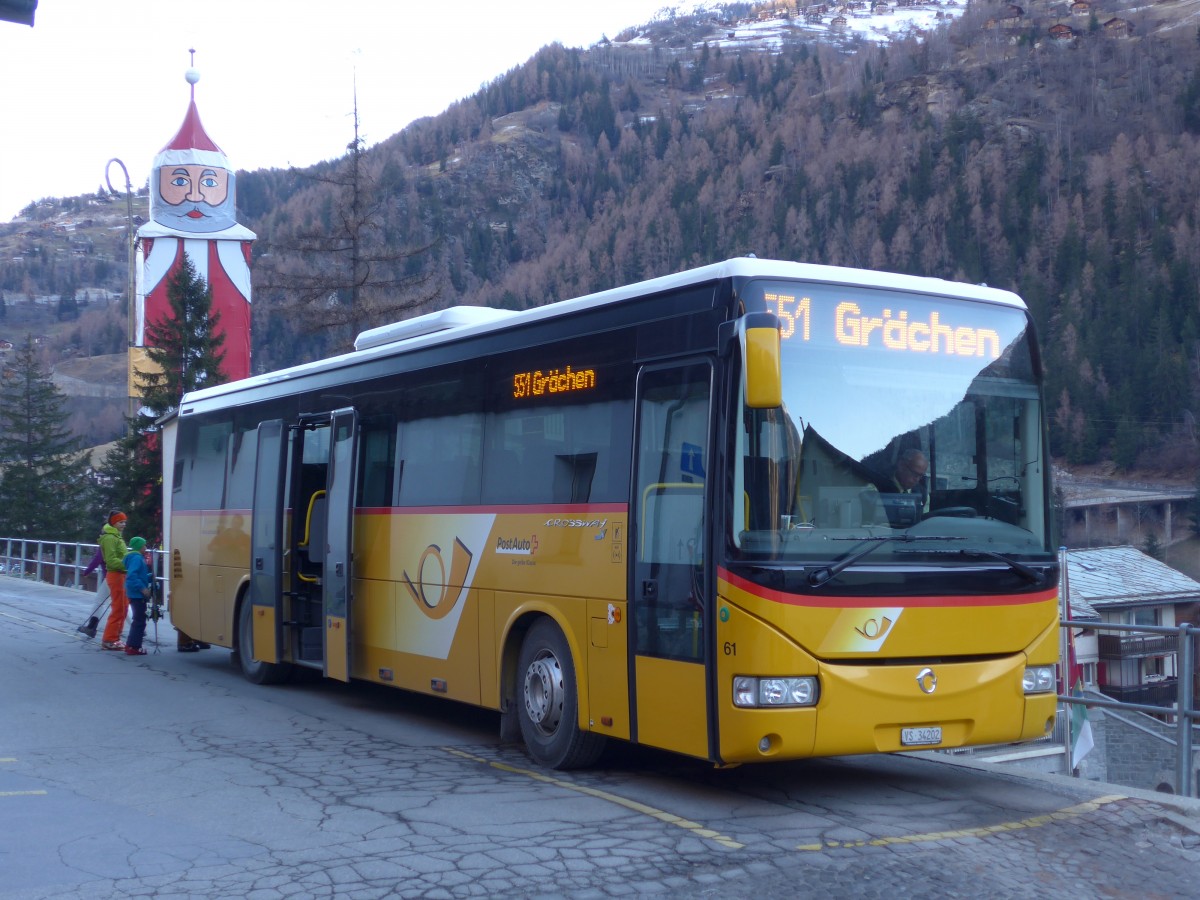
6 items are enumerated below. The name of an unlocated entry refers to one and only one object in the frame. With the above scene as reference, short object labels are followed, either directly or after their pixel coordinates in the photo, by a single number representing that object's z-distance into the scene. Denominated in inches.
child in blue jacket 637.9
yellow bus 273.9
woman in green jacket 657.6
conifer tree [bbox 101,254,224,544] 1941.4
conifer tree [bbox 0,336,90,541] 2551.7
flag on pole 399.3
